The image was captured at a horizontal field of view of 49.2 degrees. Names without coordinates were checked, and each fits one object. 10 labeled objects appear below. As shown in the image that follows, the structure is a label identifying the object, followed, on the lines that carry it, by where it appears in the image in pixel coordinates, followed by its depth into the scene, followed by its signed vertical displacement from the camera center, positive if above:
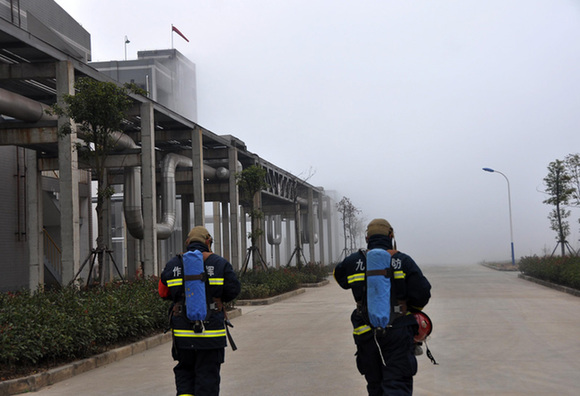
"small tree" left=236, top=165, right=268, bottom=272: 26.88 +1.93
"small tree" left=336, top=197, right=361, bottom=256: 57.18 +1.51
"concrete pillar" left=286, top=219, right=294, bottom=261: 64.00 -1.38
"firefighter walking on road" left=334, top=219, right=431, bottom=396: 5.06 -0.85
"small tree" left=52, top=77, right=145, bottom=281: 14.24 +2.75
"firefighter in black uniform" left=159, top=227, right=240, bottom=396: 5.52 -0.87
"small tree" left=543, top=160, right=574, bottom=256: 34.34 +1.56
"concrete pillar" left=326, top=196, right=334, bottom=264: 62.51 -0.11
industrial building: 16.84 +2.64
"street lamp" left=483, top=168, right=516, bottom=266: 46.69 +3.63
